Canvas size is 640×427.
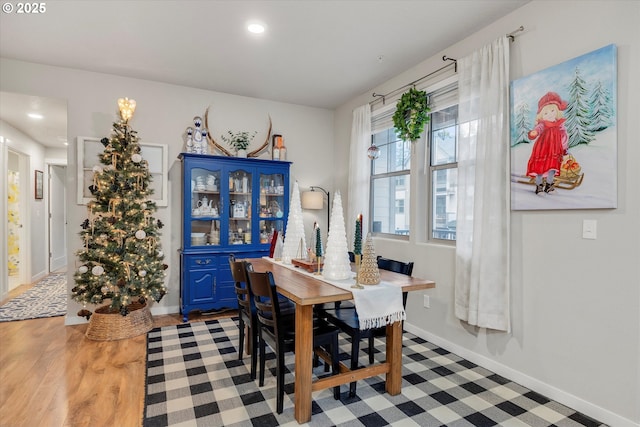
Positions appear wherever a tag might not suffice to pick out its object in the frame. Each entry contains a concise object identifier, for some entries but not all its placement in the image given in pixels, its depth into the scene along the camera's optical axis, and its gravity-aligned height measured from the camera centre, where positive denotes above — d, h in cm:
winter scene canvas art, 201 +47
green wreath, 331 +93
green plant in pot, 429 +88
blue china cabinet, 393 -9
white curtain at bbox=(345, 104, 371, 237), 420 +58
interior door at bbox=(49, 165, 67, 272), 672 -17
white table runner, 200 -56
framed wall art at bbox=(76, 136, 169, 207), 371 +51
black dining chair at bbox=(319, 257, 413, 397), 229 -78
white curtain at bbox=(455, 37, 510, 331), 255 +14
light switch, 208 -12
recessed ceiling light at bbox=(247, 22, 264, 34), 276 +147
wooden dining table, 198 -79
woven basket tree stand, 327 -111
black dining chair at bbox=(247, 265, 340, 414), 207 -78
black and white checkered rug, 203 -123
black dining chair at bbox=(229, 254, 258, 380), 248 -77
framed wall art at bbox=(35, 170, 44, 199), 602 +46
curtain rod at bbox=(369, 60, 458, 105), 306 +130
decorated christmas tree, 334 -25
